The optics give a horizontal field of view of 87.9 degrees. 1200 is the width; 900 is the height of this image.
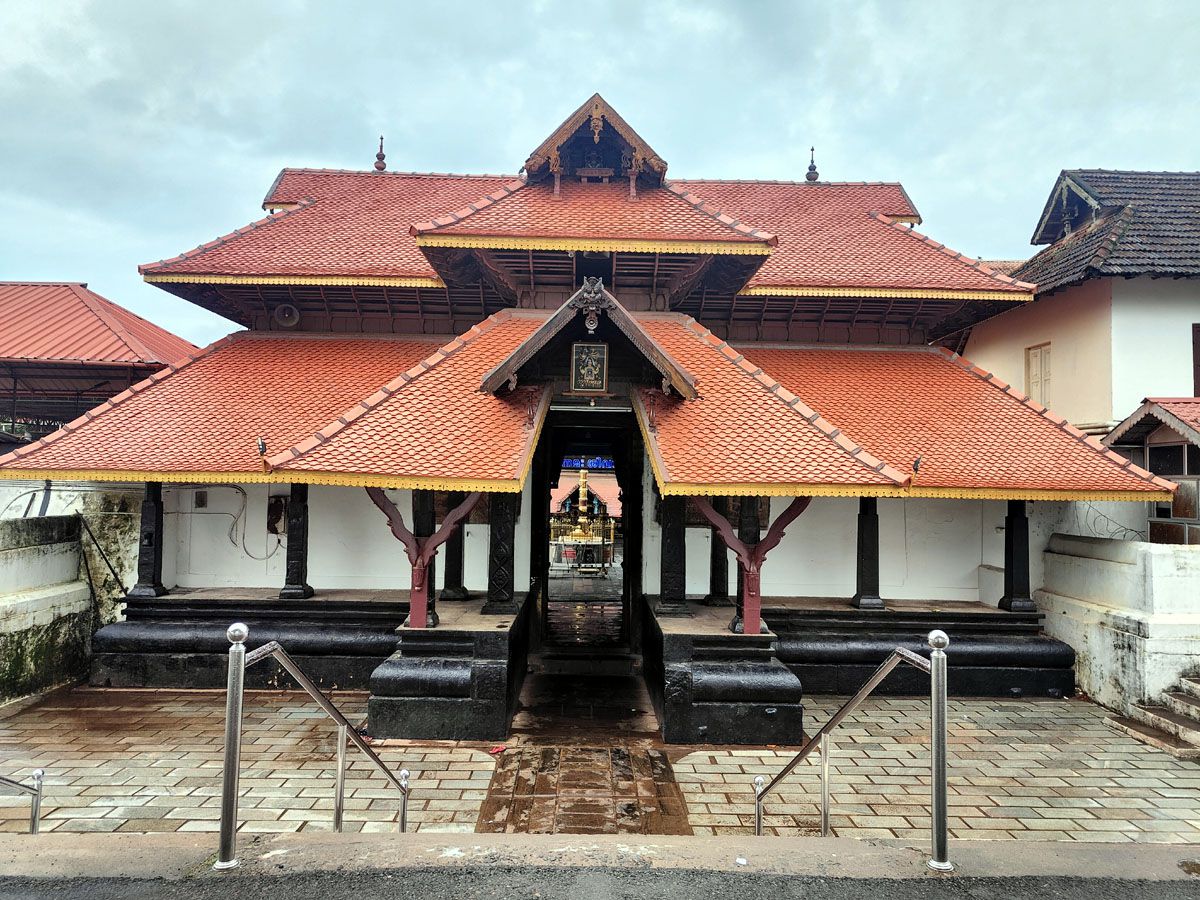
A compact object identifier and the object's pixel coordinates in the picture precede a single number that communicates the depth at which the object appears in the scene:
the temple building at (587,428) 6.73
